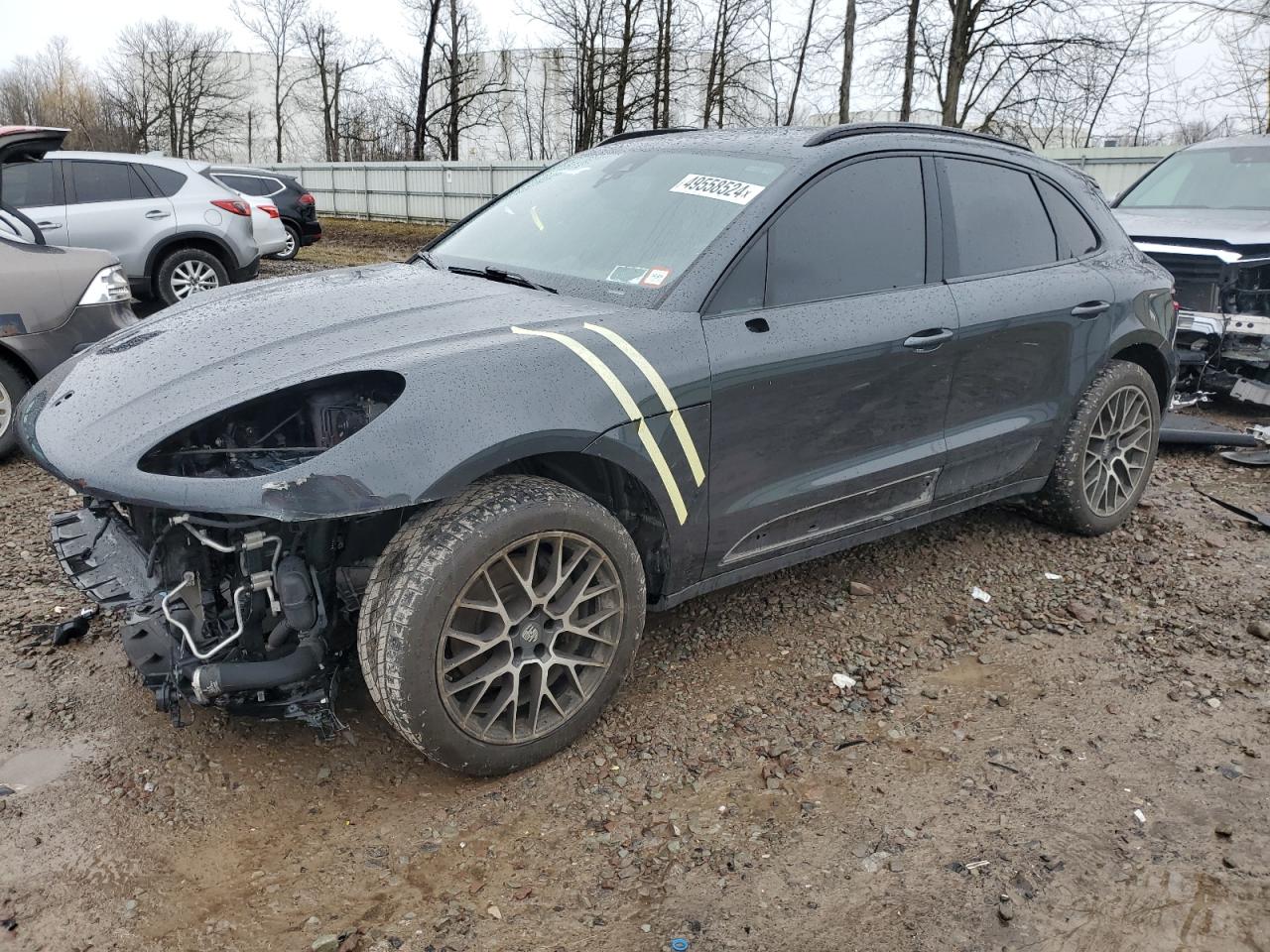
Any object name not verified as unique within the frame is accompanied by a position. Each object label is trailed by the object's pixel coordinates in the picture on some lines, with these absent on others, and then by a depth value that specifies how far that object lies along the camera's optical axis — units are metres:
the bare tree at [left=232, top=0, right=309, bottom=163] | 49.66
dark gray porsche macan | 2.45
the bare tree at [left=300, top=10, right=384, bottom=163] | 45.56
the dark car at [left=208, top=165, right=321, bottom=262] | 14.90
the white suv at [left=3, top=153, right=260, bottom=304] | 8.99
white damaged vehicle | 6.57
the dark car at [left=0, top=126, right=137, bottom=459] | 5.17
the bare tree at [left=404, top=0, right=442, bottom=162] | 31.70
